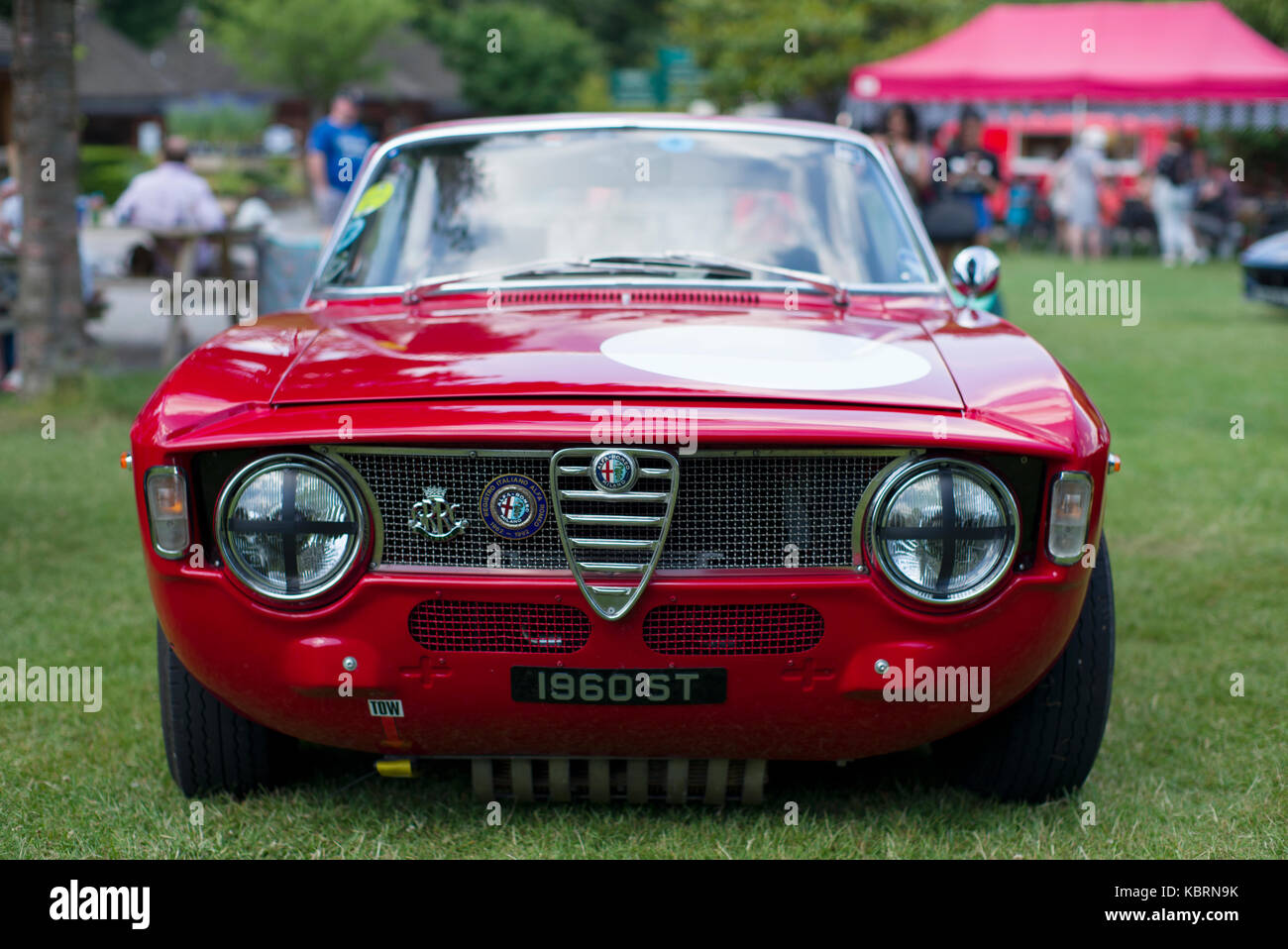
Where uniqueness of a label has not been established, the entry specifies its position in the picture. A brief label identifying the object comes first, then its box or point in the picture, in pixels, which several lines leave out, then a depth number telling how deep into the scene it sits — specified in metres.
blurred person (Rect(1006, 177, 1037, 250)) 24.79
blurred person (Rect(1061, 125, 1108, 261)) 20.55
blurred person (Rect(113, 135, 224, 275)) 10.70
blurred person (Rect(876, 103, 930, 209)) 11.62
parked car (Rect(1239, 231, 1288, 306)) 13.16
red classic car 2.54
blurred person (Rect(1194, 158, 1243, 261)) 21.30
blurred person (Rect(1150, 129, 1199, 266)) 21.06
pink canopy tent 20.39
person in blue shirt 11.04
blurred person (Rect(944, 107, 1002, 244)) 10.35
